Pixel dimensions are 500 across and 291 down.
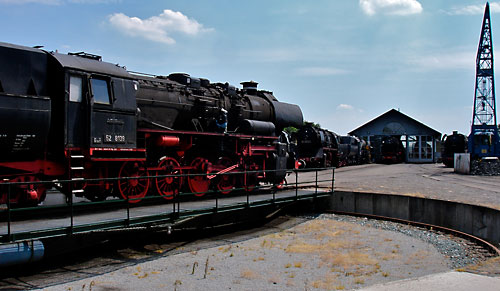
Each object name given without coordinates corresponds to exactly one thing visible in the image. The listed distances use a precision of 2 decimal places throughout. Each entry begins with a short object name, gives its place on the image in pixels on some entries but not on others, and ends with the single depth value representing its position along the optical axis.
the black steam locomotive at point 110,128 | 9.48
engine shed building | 53.75
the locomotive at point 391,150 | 49.53
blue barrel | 7.76
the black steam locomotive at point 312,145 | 32.44
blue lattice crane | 38.12
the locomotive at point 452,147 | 40.69
